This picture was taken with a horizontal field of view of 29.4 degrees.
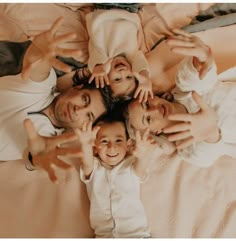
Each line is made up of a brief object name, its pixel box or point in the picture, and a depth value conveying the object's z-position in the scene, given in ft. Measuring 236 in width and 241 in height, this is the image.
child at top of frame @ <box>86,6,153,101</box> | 2.97
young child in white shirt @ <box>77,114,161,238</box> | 2.77
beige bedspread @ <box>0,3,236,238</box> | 2.81
